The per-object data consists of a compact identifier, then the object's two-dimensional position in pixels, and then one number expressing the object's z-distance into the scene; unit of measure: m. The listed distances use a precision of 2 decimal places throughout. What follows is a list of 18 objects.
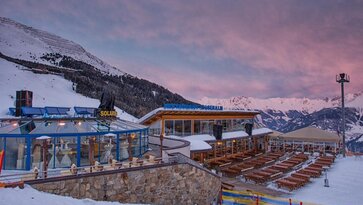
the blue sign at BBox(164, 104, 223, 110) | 30.64
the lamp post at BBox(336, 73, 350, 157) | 38.28
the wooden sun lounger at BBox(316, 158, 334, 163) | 31.82
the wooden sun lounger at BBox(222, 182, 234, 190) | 20.80
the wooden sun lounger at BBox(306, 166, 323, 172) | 26.32
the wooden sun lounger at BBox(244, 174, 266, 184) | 23.49
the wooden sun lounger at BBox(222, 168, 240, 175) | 25.78
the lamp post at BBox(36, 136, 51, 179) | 12.26
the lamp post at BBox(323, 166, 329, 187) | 22.09
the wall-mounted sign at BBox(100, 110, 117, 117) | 22.23
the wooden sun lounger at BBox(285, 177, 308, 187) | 22.02
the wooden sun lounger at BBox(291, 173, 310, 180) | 23.58
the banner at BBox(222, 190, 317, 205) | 16.50
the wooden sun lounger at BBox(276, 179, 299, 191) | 21.05
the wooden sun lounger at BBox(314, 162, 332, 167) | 29.72
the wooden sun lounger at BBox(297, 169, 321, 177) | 24.93
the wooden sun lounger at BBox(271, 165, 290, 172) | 27.25
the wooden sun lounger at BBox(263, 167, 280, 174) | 25.73
